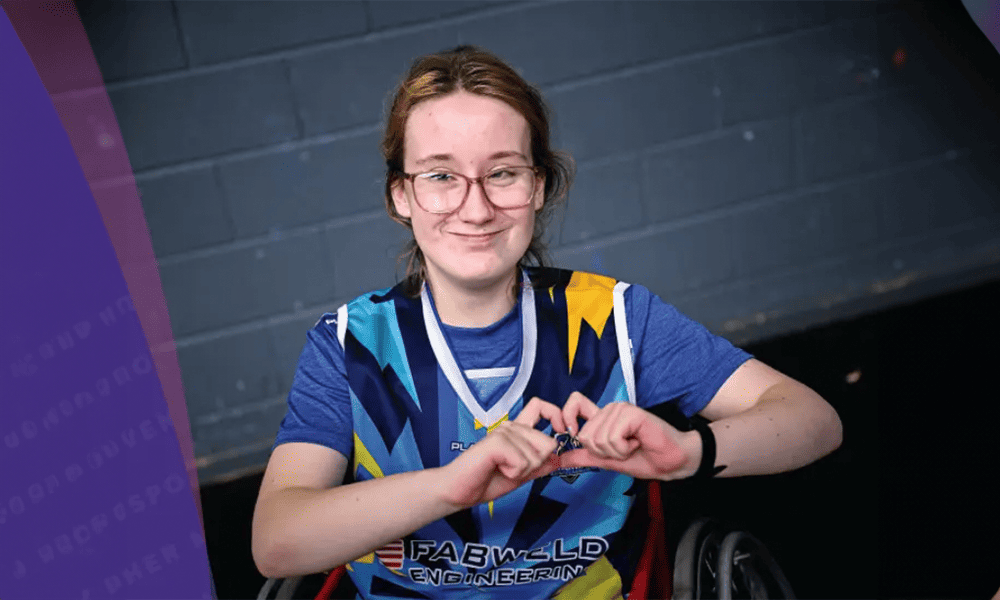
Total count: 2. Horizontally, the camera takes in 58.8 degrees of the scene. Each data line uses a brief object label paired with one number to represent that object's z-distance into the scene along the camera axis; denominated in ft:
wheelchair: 3.72
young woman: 3.63
